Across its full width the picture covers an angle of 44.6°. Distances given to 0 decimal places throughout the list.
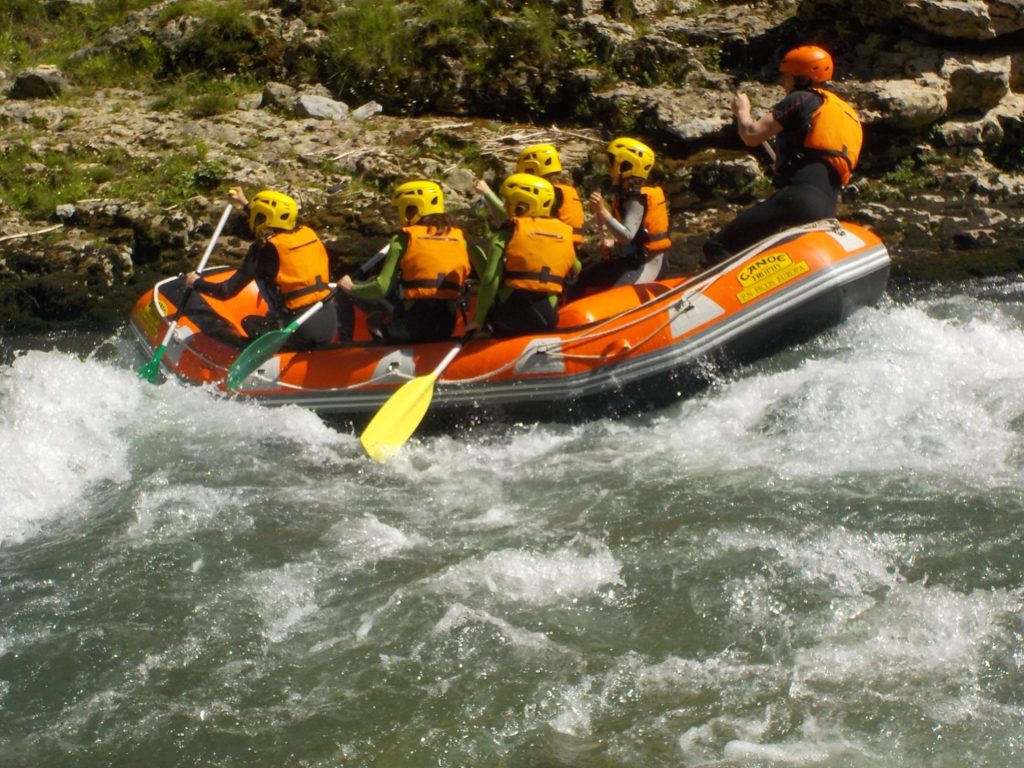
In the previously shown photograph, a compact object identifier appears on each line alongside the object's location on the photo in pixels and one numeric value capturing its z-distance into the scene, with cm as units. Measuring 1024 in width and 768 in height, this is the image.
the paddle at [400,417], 654
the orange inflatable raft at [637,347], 680
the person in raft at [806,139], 723
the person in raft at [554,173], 739
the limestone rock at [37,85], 1284
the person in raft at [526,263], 675
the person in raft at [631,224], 729
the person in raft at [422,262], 692
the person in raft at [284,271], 728
